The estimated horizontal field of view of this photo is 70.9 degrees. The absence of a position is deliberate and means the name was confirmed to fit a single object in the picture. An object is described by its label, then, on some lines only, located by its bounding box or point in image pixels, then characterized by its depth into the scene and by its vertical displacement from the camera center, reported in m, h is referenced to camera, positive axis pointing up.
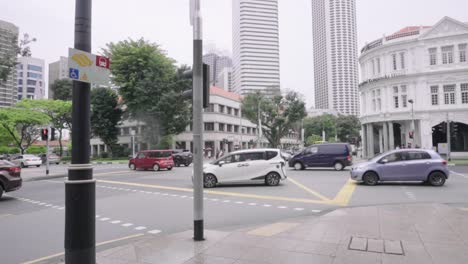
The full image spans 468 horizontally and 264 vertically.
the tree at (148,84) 43.84 +8.54
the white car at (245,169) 15.05 -1.04
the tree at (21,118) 43.03 +4.27
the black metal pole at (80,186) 3.99 -0.45
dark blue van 23.88 -0.80
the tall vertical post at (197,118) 6.09 +0.54
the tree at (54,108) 44.97 +5.94
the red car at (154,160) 26.52 -0.98
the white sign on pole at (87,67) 4.09 +1.06
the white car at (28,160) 37.72 -1.17
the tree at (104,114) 51.12 +5.43
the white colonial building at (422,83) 41.09 +7.91
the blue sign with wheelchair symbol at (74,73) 4.04 +0.94
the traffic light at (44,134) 22.31 +1.07
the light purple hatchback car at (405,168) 14.16 -1.06
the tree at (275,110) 53.38 +5.93
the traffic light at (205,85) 6.36 +1.22
